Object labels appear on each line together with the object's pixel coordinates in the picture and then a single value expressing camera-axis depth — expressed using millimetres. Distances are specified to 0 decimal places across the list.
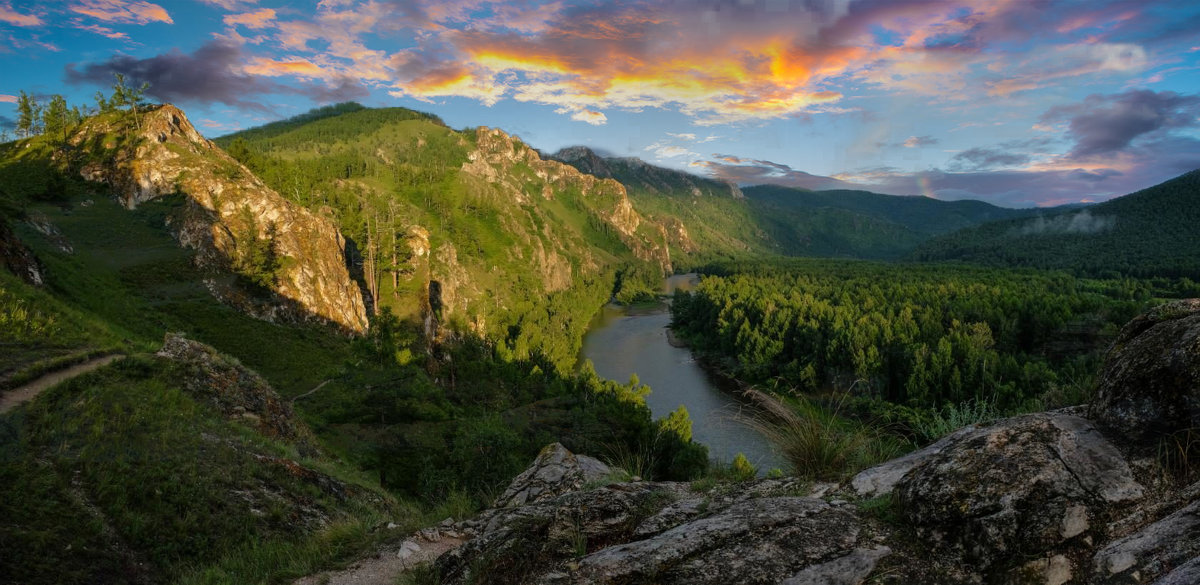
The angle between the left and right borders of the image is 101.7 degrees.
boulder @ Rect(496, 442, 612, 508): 10781
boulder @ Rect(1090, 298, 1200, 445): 4477
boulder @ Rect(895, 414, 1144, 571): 4207
